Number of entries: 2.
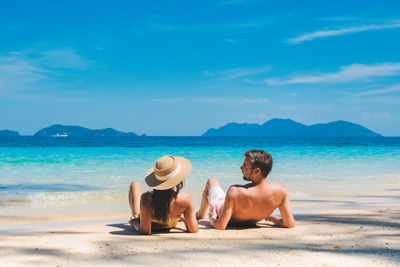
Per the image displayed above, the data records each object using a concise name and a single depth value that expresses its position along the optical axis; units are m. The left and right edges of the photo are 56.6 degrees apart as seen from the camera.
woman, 4.14
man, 4.43
